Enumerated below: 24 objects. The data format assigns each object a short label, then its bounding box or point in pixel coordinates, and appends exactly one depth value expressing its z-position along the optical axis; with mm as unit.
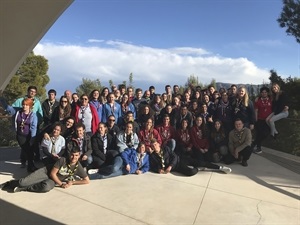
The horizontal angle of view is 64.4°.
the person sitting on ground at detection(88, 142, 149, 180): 4462
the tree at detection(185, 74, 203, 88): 15422
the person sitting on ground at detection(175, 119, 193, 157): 5351
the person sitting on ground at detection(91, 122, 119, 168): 4694
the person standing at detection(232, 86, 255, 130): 5714
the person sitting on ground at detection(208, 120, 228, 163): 5383
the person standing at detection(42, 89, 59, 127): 4967
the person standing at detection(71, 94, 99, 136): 4978
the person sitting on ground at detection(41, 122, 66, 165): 4345
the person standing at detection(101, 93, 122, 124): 5298
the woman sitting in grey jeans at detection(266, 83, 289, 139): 5881
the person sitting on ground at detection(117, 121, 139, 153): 4867
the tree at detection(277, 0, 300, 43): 10004
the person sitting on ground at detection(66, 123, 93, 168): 4498
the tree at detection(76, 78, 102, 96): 15375
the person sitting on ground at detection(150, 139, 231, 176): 4729
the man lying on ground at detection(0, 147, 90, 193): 3776
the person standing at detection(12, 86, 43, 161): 4730
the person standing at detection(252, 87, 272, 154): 5952
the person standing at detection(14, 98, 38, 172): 4615
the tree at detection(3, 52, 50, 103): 12244
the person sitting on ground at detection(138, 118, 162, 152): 5057
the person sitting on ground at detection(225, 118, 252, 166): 5298
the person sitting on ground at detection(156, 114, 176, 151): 5315
